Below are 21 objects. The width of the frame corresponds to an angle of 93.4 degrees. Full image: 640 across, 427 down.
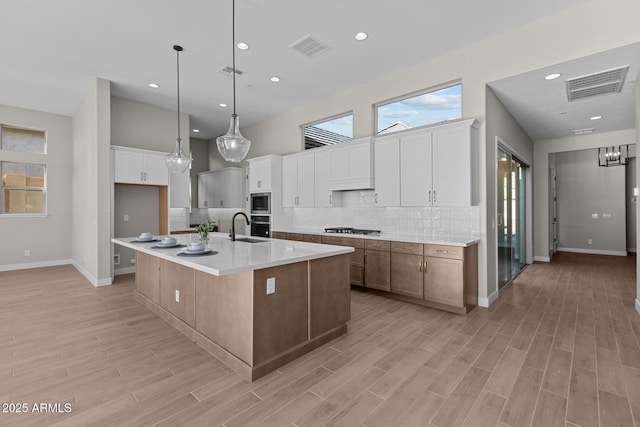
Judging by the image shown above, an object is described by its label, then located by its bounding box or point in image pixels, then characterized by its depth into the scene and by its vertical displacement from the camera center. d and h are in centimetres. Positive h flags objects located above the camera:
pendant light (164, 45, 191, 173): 409 +75
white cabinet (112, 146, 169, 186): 530 +90
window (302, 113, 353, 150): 559 +161
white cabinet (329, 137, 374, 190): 475 +80
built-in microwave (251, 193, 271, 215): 626 +24
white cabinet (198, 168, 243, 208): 763 +70
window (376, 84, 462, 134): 429 +157
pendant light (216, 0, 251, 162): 318 +77
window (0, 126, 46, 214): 620 +89
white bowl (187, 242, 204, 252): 263 -28
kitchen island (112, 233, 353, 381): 228 -75
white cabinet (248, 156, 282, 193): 621 +89
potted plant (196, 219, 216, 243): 336 -18
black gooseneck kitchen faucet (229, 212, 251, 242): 371 -26
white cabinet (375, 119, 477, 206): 380 +64
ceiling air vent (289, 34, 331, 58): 380 +219
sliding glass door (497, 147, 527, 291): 457 -9
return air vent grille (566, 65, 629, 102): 360 +165
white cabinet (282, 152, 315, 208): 570 +67
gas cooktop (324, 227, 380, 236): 471 -28
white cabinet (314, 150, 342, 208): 539 +56
